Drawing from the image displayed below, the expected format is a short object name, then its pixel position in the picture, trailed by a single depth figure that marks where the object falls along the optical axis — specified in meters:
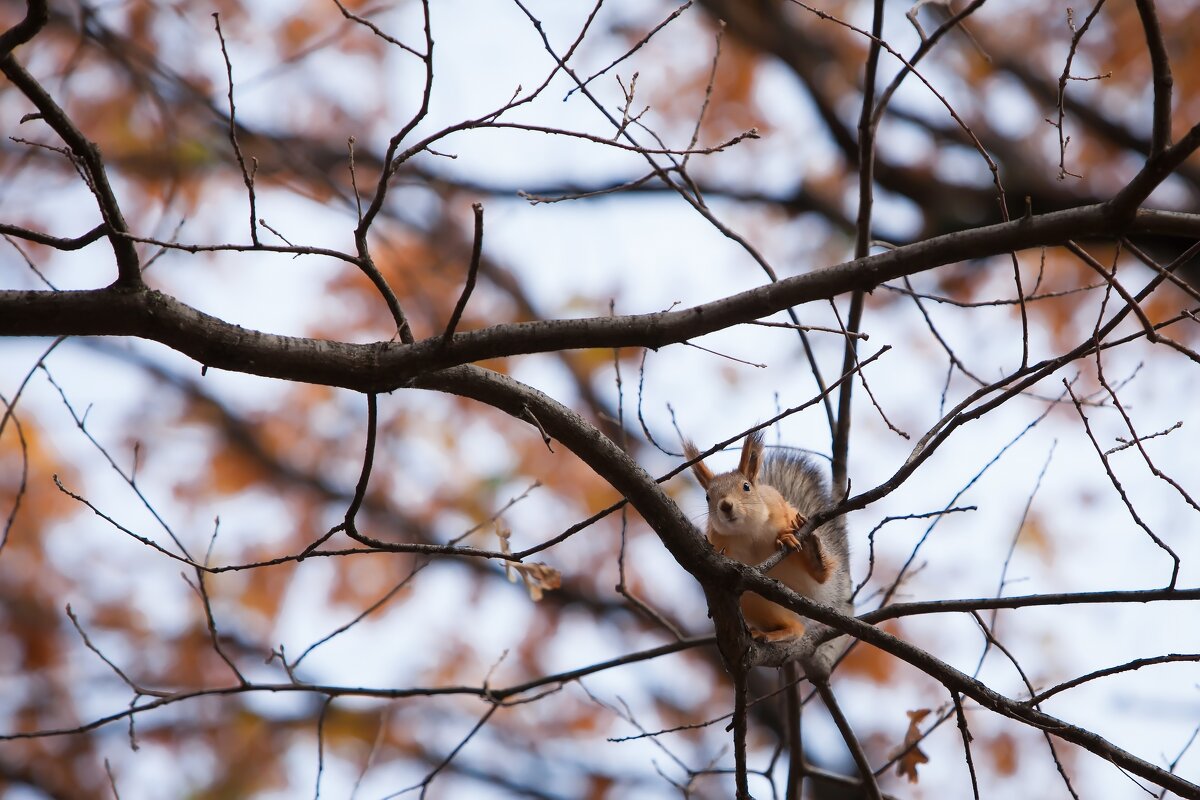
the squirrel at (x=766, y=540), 6.48
